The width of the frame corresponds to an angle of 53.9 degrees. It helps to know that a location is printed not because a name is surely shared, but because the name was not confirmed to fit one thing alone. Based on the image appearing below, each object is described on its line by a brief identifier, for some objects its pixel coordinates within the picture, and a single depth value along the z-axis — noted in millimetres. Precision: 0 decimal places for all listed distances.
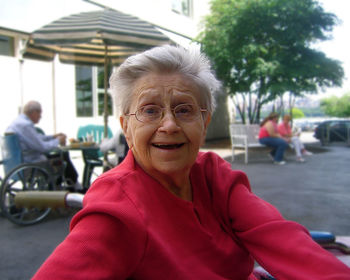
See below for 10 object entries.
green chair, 5461
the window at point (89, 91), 10117
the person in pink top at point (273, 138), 8945
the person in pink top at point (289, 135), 9578
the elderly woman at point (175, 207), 946
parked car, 14625
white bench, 9367
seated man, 4410
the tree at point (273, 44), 10711
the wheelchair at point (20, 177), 4137
